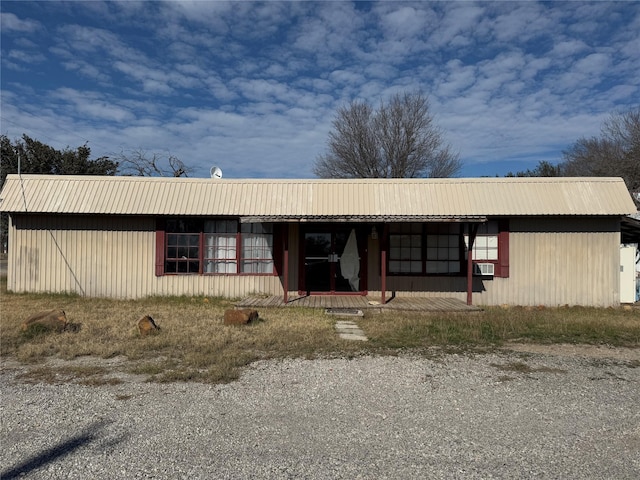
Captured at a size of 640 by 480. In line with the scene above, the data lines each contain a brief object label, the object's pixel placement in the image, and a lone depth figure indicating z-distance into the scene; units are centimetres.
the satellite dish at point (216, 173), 1514
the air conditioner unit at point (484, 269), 1248
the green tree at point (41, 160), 3312
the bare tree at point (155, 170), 3346
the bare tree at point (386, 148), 3203
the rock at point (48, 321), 799
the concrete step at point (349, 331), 804
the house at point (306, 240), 1234
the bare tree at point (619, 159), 2672
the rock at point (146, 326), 797
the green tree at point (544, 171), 3672
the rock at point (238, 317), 884
